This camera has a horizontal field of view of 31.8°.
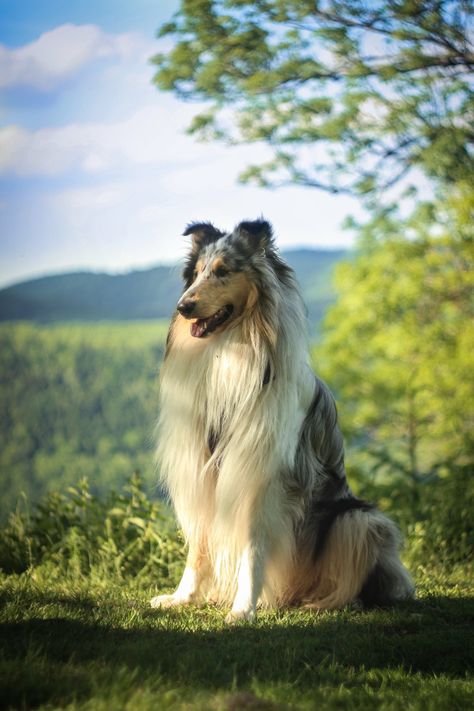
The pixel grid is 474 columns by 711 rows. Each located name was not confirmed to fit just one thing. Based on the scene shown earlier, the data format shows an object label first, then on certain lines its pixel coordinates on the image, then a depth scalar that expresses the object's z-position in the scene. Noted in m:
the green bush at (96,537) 6.27
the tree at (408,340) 18.83
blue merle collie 4.56
